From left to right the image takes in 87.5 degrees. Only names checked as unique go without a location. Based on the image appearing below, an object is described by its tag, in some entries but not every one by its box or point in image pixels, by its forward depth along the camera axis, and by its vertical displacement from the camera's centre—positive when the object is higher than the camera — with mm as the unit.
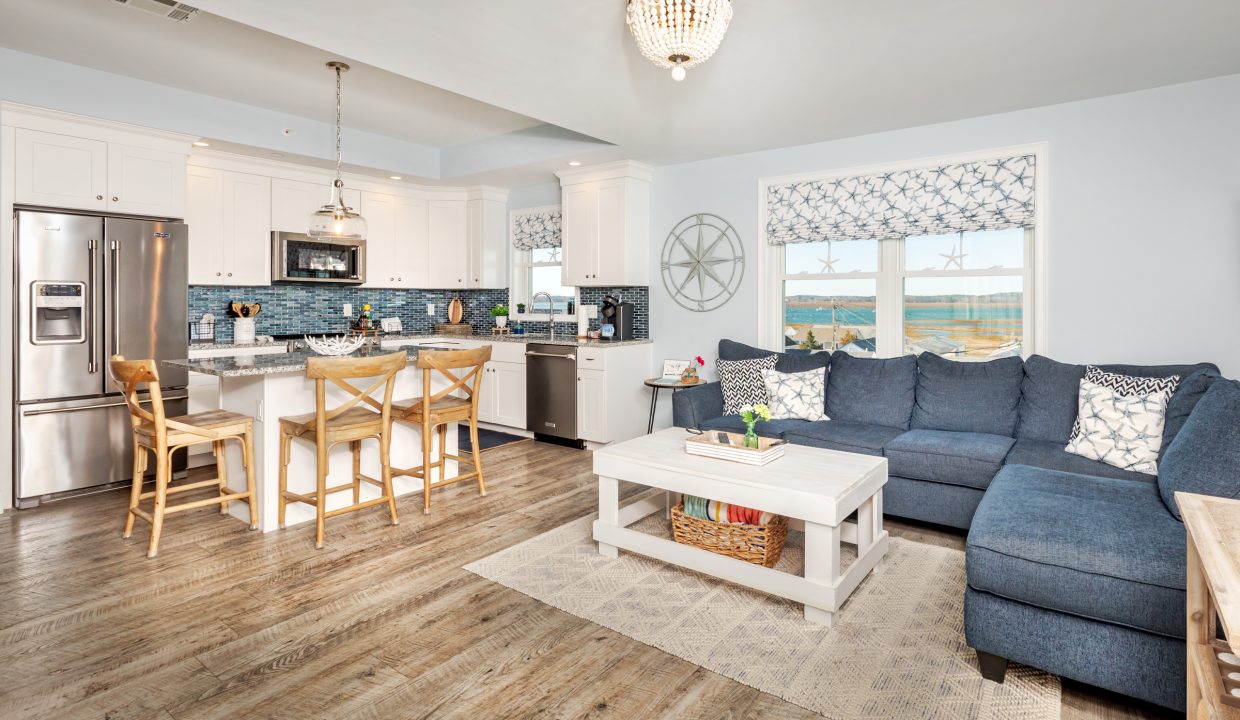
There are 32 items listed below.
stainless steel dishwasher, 5398 -334
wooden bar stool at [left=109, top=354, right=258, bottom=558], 3006 -417
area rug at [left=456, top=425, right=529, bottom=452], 5500 -789
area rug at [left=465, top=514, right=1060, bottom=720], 2006 -1034
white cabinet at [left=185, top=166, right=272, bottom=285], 4984 +974
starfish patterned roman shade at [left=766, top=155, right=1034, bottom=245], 3980 +1002
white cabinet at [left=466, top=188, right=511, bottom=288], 6582 +1156
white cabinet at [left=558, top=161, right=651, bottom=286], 5453 +1104
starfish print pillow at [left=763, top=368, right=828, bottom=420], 4195 -284
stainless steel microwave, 5430 +800
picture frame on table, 5332 -137
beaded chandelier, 2328 +1187
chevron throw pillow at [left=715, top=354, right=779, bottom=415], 4457 -223
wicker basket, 2705 -803
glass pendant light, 4098 +817
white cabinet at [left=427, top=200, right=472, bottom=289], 6594 +1089
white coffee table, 2436 -591
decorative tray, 2803 -430
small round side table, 4754 -259
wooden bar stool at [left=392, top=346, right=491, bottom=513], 3676 -339
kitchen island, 3332 -332
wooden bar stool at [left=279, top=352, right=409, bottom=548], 3164 -378
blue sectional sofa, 1872 -559
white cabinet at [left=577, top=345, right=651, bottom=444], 5227 -354
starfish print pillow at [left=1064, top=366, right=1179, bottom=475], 3008 -325
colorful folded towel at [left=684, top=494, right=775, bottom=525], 2820 -715
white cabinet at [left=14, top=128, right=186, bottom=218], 3777 +1079
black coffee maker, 5604 +300
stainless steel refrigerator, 3768 +114
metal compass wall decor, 5176 +732
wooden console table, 1010 -446
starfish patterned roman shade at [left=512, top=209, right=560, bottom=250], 6379 +1220
